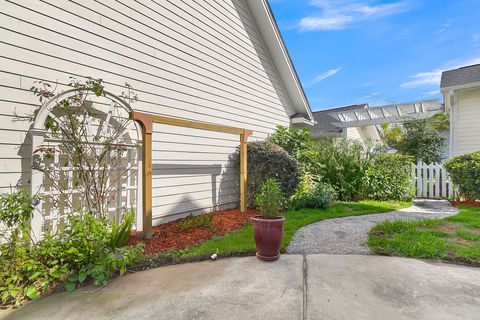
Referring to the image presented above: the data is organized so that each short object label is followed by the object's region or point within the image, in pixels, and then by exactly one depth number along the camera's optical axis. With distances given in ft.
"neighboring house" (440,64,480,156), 30.17
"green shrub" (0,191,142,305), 8.08
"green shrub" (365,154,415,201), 25.48
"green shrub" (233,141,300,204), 20.75
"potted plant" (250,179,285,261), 10.23
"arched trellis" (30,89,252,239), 10.23
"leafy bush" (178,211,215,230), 14.92
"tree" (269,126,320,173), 24.35
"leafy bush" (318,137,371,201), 25.35
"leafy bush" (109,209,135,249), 10.53
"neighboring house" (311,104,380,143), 45.85
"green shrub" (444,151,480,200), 22.33
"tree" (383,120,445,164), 33.99
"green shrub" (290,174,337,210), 21.16
